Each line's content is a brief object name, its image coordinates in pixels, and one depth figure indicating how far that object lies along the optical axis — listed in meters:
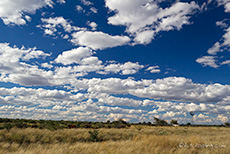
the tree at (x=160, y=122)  101.37
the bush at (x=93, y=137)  21.05
